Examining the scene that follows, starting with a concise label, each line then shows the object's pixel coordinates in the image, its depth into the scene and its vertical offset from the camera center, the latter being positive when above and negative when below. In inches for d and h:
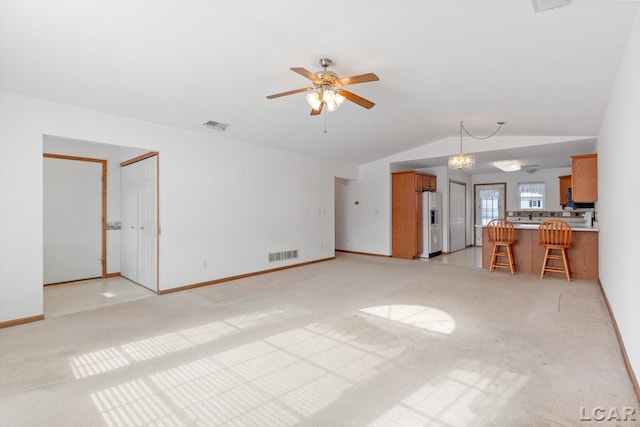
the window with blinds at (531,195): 359.3 +21.5
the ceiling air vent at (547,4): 79.4 +54.0
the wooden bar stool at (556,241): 204.8 -18.4
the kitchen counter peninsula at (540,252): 207.5 -27.7
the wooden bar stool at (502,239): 228.1 -19.3
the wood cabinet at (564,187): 295.6 +25.0
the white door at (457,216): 345.4 -2.9
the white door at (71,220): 202.1 -3.2
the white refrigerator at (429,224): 308.7 -10.4
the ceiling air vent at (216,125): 182.2 +53.2
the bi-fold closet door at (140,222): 186.4 -4.7
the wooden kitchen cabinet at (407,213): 297.9 +0.7
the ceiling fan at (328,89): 111.0 +46.8
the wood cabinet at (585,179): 193.5 +21.6
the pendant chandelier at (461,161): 205.3 +34.5
